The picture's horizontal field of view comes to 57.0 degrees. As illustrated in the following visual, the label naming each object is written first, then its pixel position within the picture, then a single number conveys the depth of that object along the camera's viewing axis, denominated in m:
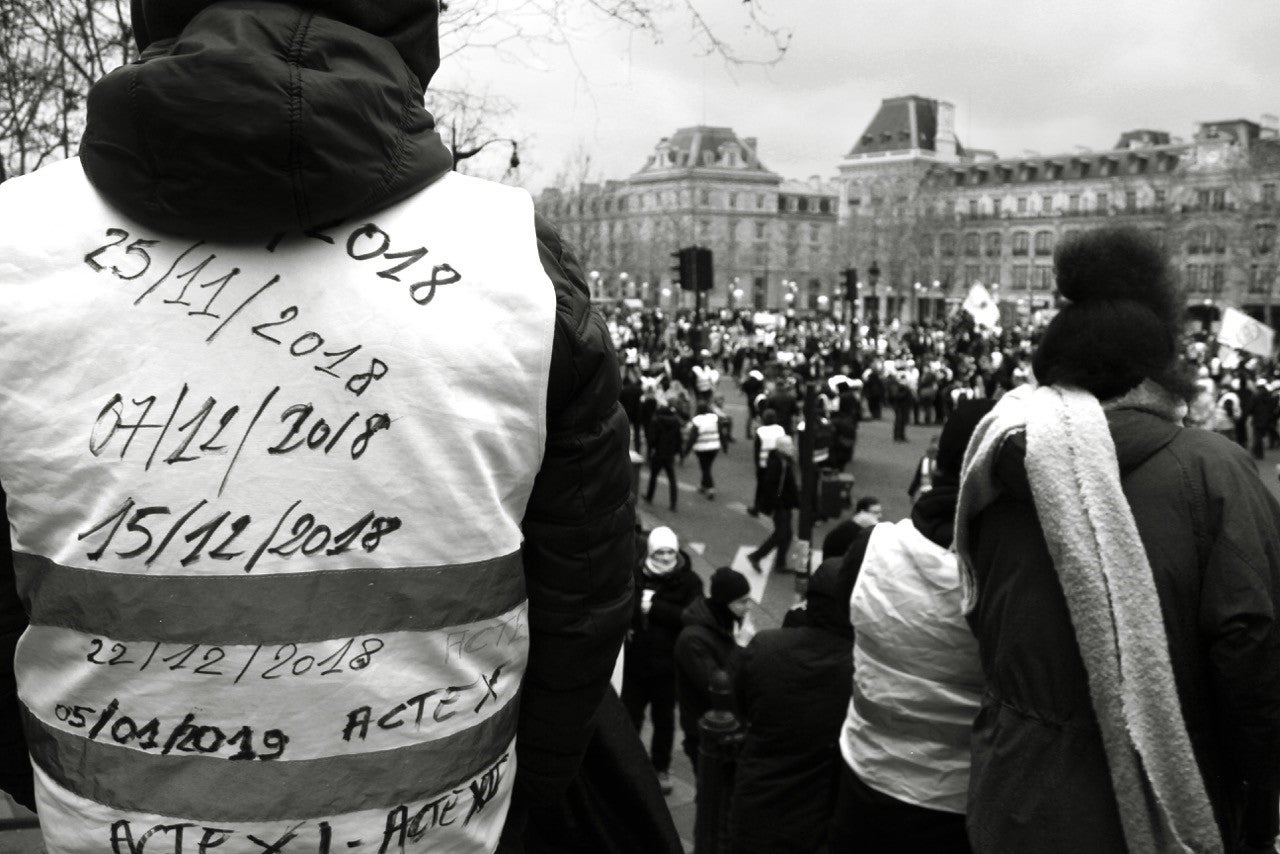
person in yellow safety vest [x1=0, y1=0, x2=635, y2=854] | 1.25
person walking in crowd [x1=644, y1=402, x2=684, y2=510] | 15.23
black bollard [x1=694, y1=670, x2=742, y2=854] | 3.63
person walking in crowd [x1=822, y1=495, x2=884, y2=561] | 5.32
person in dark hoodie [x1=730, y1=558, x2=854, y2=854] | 3.69
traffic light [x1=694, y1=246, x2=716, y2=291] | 14.55
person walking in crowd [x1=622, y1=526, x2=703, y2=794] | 6.18
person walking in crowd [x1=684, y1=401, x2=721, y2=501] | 15.95
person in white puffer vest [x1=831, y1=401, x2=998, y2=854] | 2.56
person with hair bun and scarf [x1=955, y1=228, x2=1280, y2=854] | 1.94
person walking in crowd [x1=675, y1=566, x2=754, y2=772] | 5.16
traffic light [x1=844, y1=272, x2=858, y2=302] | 28.86
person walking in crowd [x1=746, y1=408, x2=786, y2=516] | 12.72
